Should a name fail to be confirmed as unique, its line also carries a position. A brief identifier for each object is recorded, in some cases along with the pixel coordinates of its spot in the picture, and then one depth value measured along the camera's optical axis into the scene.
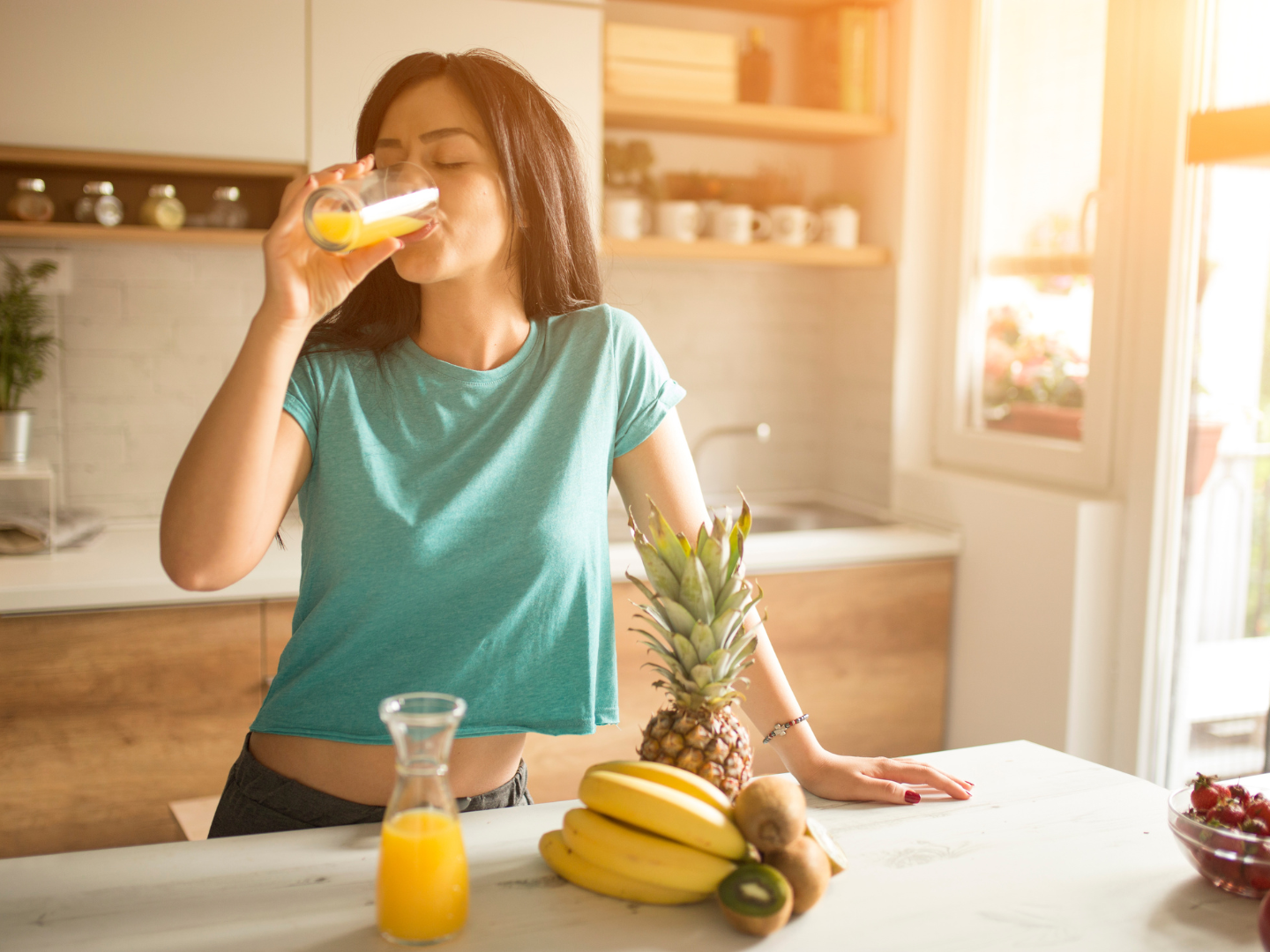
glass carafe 0.79
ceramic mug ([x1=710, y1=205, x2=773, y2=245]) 2.94
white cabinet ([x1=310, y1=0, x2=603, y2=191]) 2.44
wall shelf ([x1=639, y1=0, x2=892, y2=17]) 3.00
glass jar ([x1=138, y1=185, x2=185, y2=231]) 2.46
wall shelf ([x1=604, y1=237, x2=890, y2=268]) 2.81
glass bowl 0.95
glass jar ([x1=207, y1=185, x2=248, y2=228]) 2.54
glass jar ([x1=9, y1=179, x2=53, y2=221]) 2.39
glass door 2.18
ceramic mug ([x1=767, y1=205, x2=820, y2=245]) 2.99
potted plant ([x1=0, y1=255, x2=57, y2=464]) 2.43
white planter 2.42
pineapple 0.96
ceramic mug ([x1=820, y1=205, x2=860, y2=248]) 3.04
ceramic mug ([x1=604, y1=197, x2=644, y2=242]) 2.82
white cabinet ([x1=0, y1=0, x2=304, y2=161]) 2.26
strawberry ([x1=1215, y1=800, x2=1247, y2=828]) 0.99
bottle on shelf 2.96
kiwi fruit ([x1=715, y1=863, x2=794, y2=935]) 0.87
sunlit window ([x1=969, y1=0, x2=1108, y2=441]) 2.54
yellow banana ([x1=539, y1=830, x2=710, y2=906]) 0.92
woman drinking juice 1.19
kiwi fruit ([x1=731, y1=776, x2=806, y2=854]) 0.89
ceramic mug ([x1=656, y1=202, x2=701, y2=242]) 2.89
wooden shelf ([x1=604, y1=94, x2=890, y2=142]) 2.78
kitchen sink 3.11
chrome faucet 3.03
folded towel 2.31
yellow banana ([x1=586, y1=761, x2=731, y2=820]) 0.92
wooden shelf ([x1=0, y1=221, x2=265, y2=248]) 2.34
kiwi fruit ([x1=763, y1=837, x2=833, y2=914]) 0.90
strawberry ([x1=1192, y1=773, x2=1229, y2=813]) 1.02
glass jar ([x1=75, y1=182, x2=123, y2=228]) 2.42
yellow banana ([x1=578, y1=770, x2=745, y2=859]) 0.89
